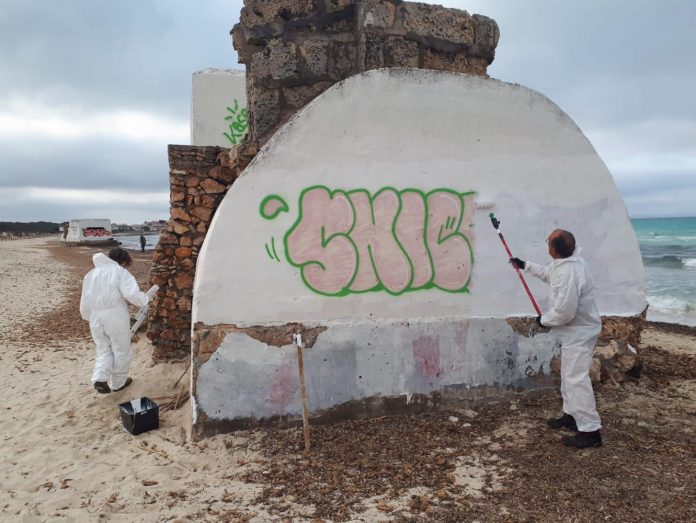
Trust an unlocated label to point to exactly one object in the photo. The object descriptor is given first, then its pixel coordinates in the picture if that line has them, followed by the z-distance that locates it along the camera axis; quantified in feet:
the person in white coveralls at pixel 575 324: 13.20
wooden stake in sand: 13.64
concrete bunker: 14.25
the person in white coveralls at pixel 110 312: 18.62
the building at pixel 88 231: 146.51
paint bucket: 15.33
